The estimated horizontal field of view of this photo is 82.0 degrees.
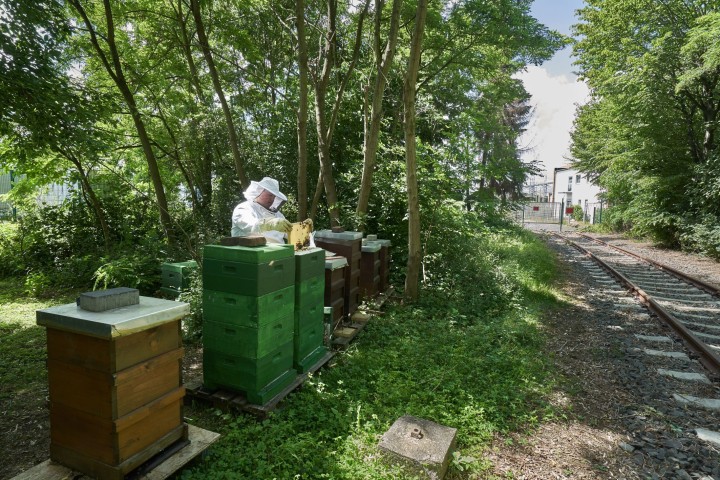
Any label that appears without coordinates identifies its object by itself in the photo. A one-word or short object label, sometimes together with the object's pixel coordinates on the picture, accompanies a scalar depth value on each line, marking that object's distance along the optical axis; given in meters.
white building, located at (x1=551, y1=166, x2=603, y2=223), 45.16
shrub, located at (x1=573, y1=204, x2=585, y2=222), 39.83
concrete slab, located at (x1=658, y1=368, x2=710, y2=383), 4.82
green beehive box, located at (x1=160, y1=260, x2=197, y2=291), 7.12
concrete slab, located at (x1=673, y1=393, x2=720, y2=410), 4.25
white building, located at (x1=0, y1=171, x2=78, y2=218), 11.10
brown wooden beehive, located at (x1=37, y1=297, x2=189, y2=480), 2.45
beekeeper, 4.97
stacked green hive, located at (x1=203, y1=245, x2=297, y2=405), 3.51
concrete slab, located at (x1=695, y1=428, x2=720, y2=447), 3.63
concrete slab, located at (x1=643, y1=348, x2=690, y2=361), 5.45
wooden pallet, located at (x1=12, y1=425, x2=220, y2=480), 2.60
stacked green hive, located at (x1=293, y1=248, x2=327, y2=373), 4.19
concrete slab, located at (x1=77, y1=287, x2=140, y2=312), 2.58
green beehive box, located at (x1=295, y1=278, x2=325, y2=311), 4.18
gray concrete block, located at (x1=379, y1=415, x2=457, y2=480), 2.88
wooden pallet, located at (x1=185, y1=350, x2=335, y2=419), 3.62
